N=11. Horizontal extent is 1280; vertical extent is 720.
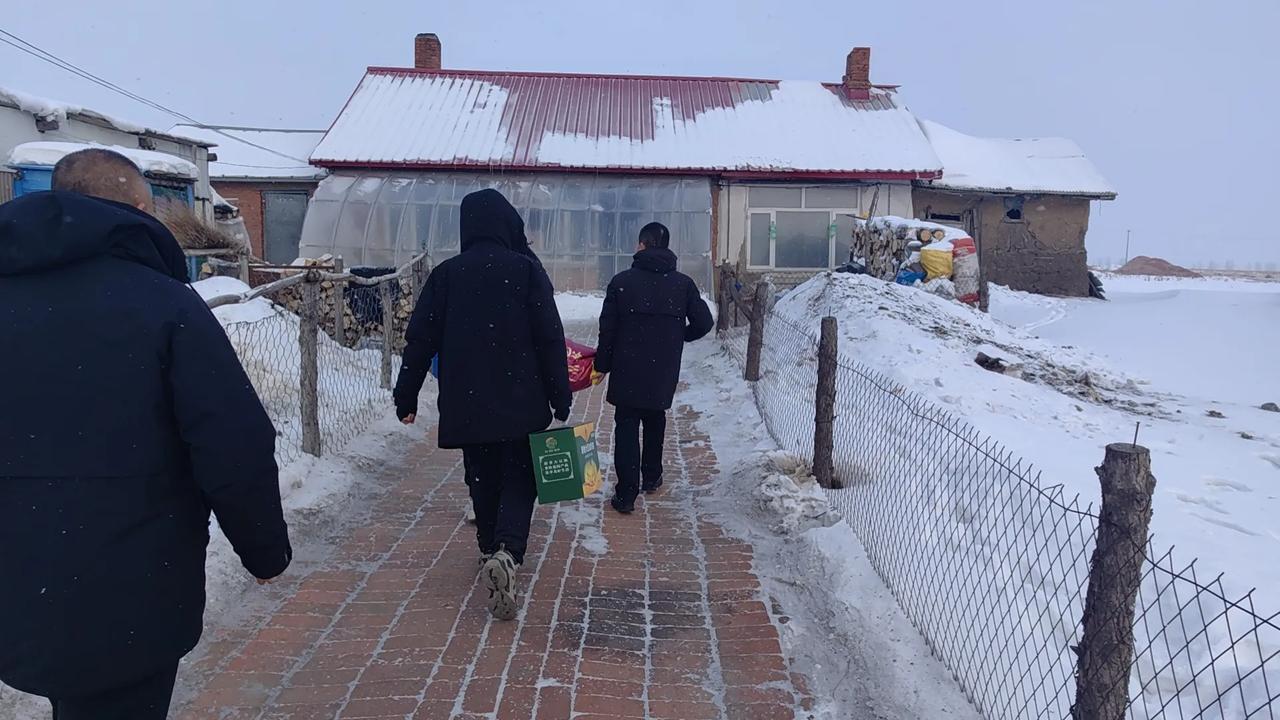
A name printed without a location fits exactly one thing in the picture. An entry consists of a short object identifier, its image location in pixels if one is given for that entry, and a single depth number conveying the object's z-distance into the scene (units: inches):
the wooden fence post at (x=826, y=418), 205.8
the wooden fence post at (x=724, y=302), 461.1
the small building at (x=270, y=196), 885.2
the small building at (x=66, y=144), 407.2
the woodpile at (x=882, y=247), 578.2
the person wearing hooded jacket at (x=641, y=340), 205.2
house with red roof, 703.1
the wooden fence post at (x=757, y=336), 332.8
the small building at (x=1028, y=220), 819.4
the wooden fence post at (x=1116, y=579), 88.5
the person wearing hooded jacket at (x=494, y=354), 154.6
